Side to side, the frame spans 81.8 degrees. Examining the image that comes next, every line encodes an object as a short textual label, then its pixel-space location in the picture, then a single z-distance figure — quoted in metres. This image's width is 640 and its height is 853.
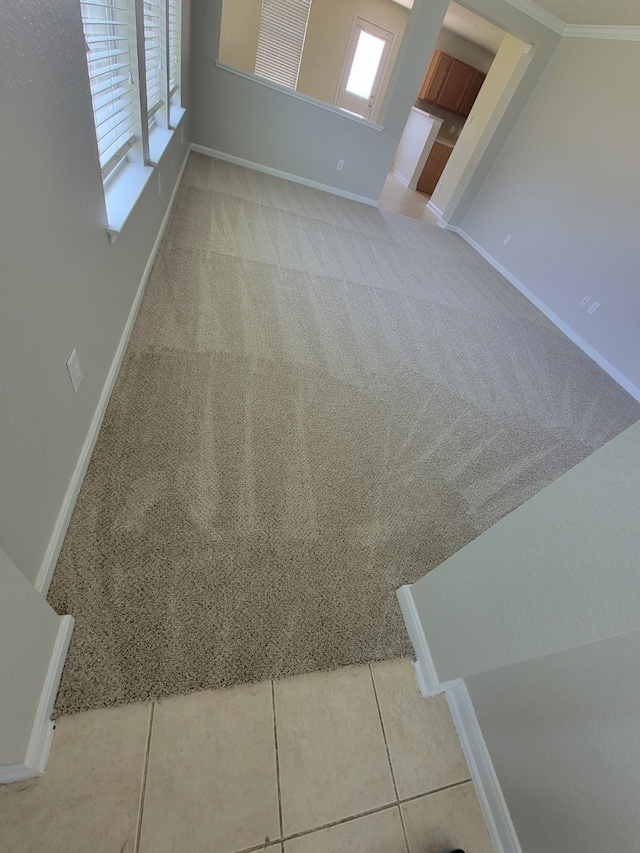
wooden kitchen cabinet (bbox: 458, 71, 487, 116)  6.06
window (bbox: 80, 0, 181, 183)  1.25
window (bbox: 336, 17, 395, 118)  5.79
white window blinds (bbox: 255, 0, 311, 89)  5.43
